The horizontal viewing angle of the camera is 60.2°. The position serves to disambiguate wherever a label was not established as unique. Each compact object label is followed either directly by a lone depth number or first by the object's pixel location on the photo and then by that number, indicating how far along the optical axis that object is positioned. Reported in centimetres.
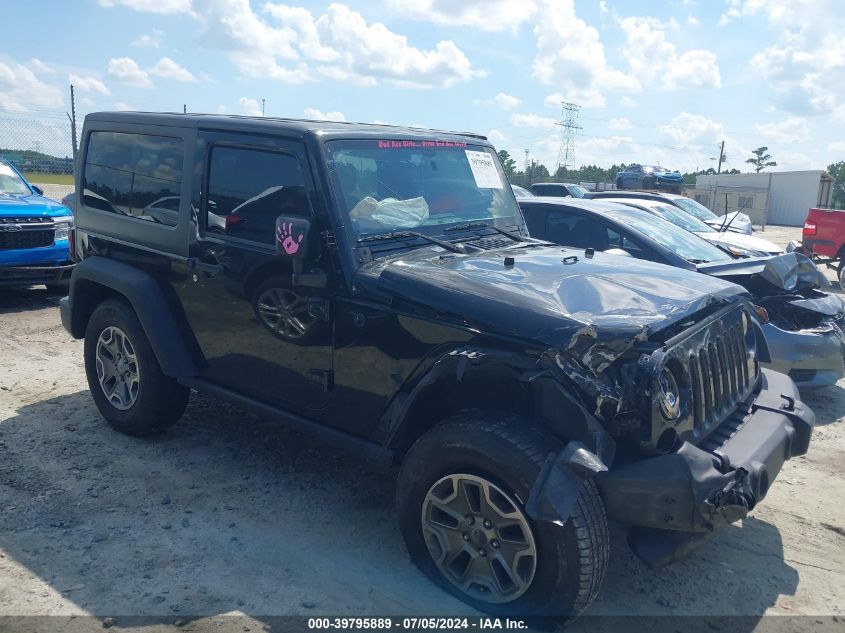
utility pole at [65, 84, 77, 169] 1335
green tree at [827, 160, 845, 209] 5416
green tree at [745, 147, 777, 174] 7167
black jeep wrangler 287
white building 3381
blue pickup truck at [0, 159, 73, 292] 855
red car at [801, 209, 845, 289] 1330
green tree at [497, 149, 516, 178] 3797
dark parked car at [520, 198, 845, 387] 584
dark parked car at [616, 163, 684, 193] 2530
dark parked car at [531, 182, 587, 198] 2344
